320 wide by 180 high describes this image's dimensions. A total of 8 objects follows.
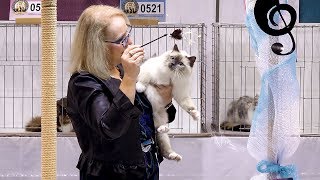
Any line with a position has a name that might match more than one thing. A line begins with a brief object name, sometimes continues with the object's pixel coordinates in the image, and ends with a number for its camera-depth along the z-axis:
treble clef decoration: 1.50
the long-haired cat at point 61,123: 3.97
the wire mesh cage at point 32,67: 4.19
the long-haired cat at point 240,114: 4.16
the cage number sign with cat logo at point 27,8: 4.12
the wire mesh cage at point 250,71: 4.29
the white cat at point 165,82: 2.24
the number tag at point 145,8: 4.13
